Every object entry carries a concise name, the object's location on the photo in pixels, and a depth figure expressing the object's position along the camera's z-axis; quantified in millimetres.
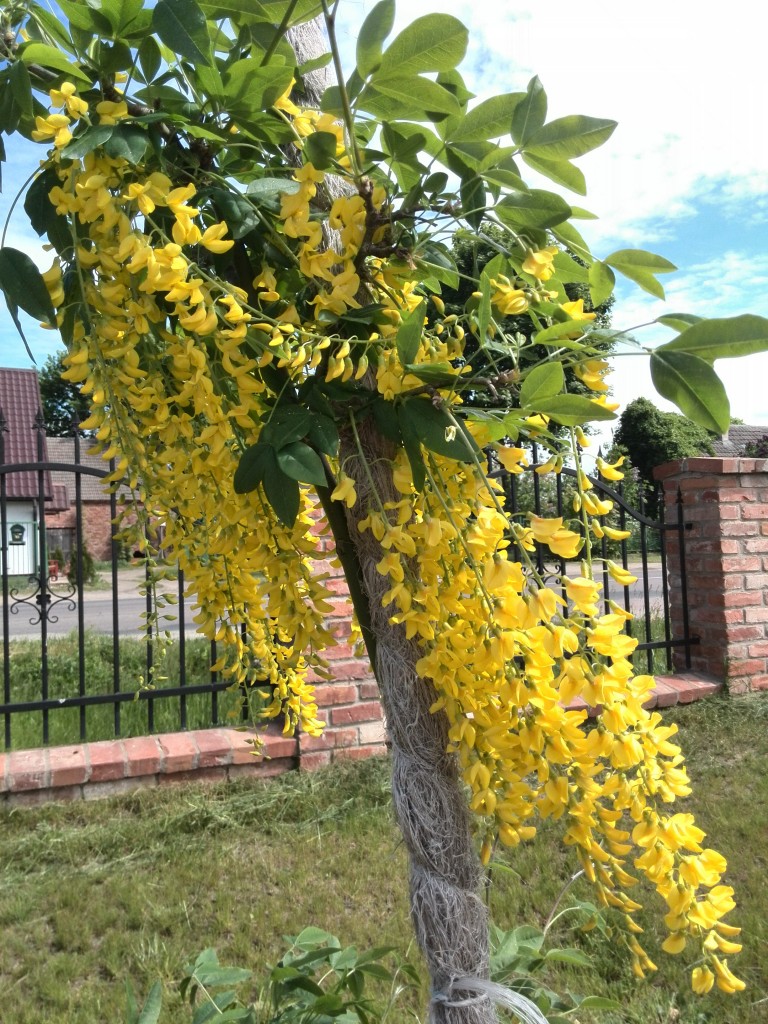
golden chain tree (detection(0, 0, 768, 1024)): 694
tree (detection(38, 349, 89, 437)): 30688
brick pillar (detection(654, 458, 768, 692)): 4270
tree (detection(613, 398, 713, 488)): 23812
